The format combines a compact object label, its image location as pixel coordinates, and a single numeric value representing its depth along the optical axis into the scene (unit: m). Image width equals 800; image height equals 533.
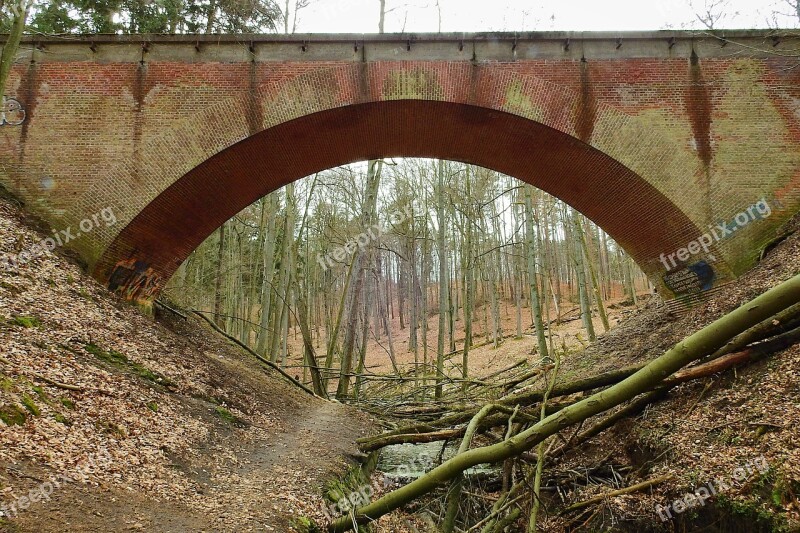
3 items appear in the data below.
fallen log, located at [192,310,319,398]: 10.27
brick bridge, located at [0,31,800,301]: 8.45
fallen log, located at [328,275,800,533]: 3.83
